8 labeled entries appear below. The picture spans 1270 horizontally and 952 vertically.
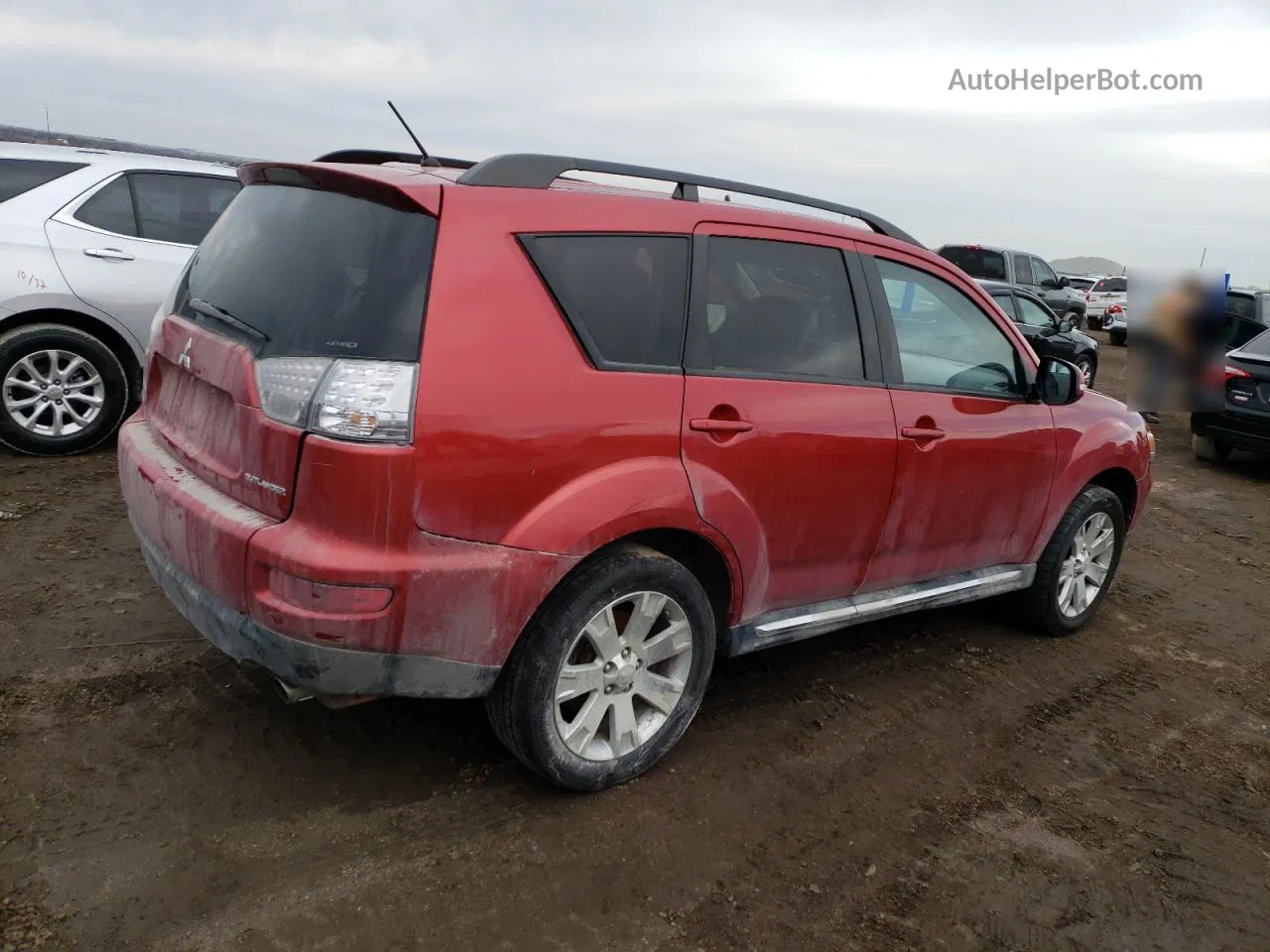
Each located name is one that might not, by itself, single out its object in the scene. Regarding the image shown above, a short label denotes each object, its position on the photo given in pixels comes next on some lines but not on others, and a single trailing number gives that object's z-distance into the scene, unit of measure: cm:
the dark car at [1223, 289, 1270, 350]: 1286
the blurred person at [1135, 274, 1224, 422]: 482
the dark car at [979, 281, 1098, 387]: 1290
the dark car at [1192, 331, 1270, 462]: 914
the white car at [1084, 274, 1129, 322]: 2623
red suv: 252
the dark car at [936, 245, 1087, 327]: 1925
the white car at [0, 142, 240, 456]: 605
